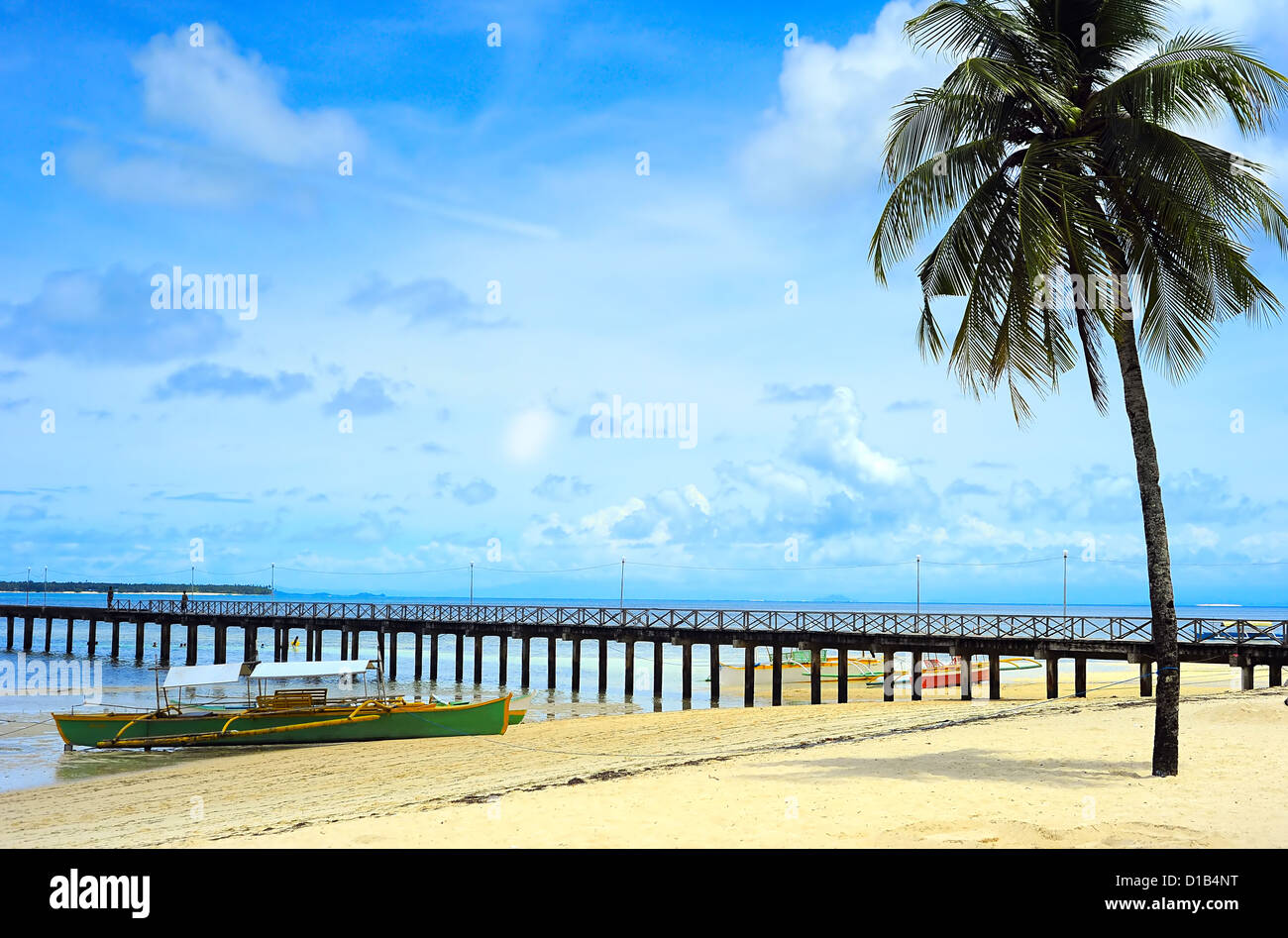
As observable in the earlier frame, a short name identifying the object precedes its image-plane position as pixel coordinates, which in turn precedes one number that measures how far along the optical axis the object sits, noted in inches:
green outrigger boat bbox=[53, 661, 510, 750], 1012.5
